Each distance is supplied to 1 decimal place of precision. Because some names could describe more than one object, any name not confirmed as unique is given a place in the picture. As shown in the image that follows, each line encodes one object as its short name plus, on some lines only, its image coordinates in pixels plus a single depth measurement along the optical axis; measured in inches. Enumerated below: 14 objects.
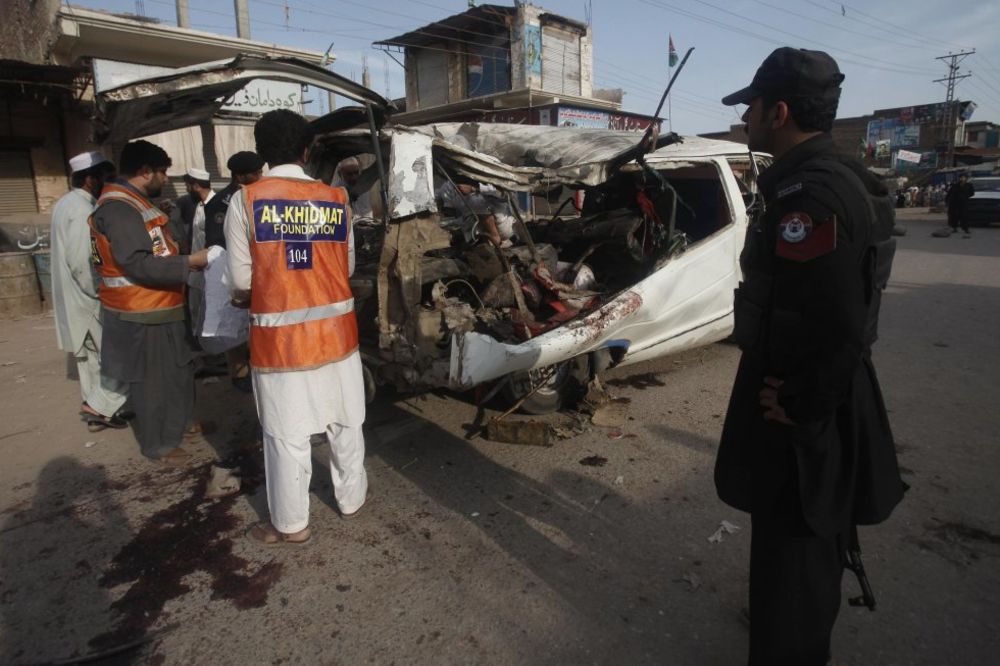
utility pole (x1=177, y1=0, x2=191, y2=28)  705.0
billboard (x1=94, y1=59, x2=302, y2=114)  493.4
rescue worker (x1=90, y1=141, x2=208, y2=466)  138.6
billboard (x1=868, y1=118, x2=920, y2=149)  1667.1
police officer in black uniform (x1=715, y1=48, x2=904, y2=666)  60.9
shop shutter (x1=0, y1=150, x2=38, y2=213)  458.3
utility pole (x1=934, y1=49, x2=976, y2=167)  1524.6
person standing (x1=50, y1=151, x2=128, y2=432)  164.4
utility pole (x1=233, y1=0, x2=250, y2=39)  659.9
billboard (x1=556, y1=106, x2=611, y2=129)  719.5
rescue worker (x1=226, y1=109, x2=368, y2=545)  104.1
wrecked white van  133.4
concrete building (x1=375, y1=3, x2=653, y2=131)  745.0
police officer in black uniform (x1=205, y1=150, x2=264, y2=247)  210.4
